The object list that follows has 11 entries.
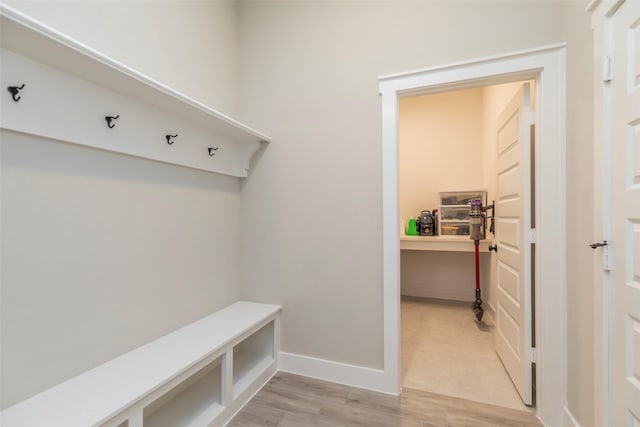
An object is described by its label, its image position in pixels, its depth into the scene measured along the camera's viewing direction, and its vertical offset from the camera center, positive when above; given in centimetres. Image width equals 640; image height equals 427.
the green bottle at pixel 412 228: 381 -21
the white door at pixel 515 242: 173 -21
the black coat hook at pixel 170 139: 155 +42
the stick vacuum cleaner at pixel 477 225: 290 -13
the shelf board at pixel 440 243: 321 -36
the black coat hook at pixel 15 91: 96 +42
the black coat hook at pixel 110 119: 125 +42
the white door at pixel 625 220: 102 -3
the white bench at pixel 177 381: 100 -70
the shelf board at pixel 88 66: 85 +56
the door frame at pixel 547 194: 151 +10
